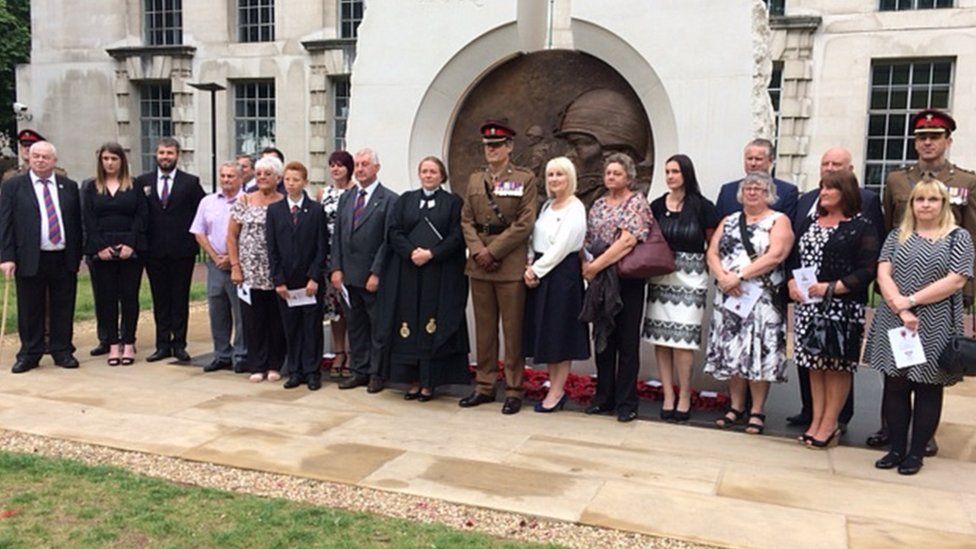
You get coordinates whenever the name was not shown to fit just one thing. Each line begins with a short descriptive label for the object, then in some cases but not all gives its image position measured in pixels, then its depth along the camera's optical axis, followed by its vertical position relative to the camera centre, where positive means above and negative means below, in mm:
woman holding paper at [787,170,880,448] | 5043 -549
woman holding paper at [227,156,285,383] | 6672 -706
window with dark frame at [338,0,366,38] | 22156 +4582
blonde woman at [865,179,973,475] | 4660 -626
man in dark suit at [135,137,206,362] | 7395 -538
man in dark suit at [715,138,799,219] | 5676 +58
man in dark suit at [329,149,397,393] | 6395 -418
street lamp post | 19547 +1550
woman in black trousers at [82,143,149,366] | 7152 -461
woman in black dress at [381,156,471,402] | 6113 -688
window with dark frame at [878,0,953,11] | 17203 +4055
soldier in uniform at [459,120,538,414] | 5859 -366
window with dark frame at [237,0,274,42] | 23344 +4673
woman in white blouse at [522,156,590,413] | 5816 -593
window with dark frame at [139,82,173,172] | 25047 +2046
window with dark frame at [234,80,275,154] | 23688 +2021
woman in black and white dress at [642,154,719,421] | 5727 -589
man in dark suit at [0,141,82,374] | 6938 -579
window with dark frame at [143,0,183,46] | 24203 +4746
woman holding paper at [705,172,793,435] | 5395 -572
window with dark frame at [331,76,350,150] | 22656 +2144
